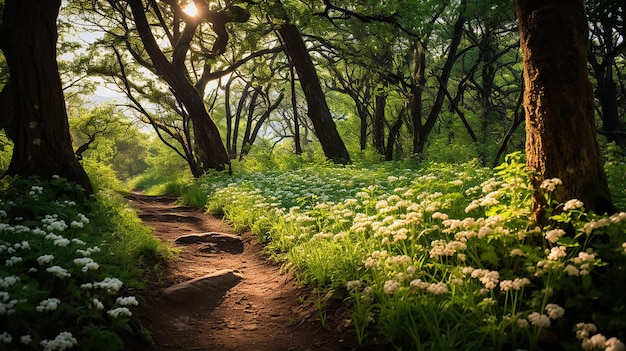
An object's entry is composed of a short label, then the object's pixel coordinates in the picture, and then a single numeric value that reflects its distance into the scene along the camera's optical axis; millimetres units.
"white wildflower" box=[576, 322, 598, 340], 2256
